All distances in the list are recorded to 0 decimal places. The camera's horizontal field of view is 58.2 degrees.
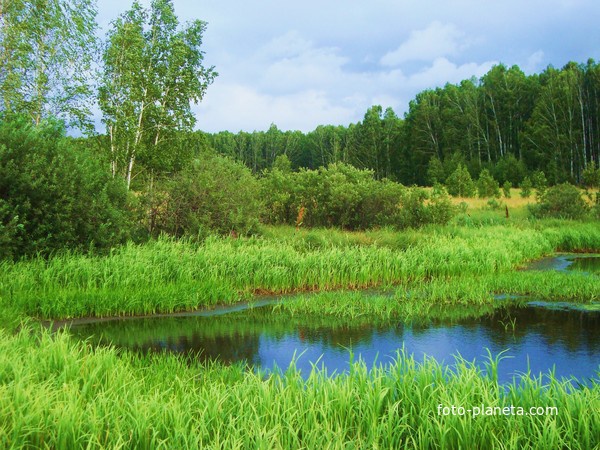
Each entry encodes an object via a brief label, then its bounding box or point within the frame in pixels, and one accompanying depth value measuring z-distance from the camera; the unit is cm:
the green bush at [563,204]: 2623
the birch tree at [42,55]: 1584
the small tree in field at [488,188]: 3928
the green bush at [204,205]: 1605
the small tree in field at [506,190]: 3944
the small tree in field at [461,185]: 4109
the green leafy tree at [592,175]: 3438
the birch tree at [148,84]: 2125
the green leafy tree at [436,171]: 5953
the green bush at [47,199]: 1128
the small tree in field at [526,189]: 3844
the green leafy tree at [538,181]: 3809
